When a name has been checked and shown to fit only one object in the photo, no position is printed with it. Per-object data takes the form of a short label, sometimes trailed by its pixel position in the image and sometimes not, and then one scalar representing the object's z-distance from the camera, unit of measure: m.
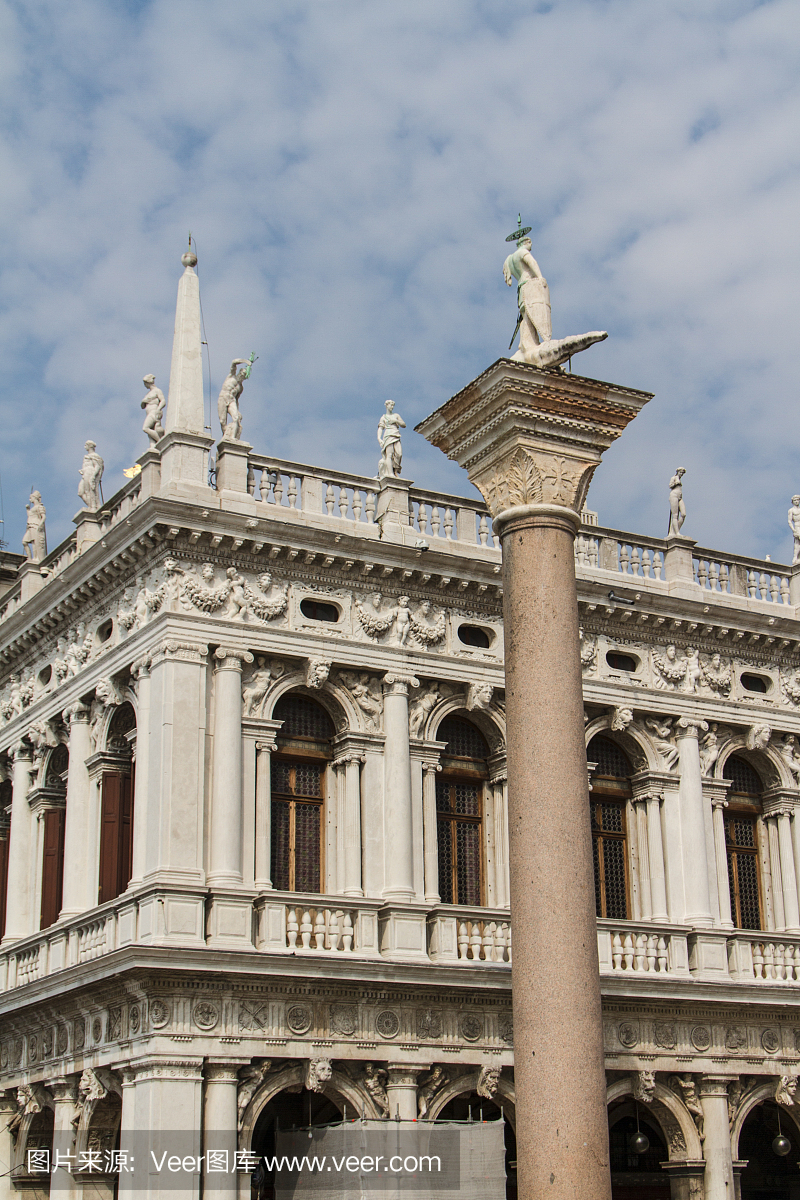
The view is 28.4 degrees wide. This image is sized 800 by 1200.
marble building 20.55
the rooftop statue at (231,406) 23.02
